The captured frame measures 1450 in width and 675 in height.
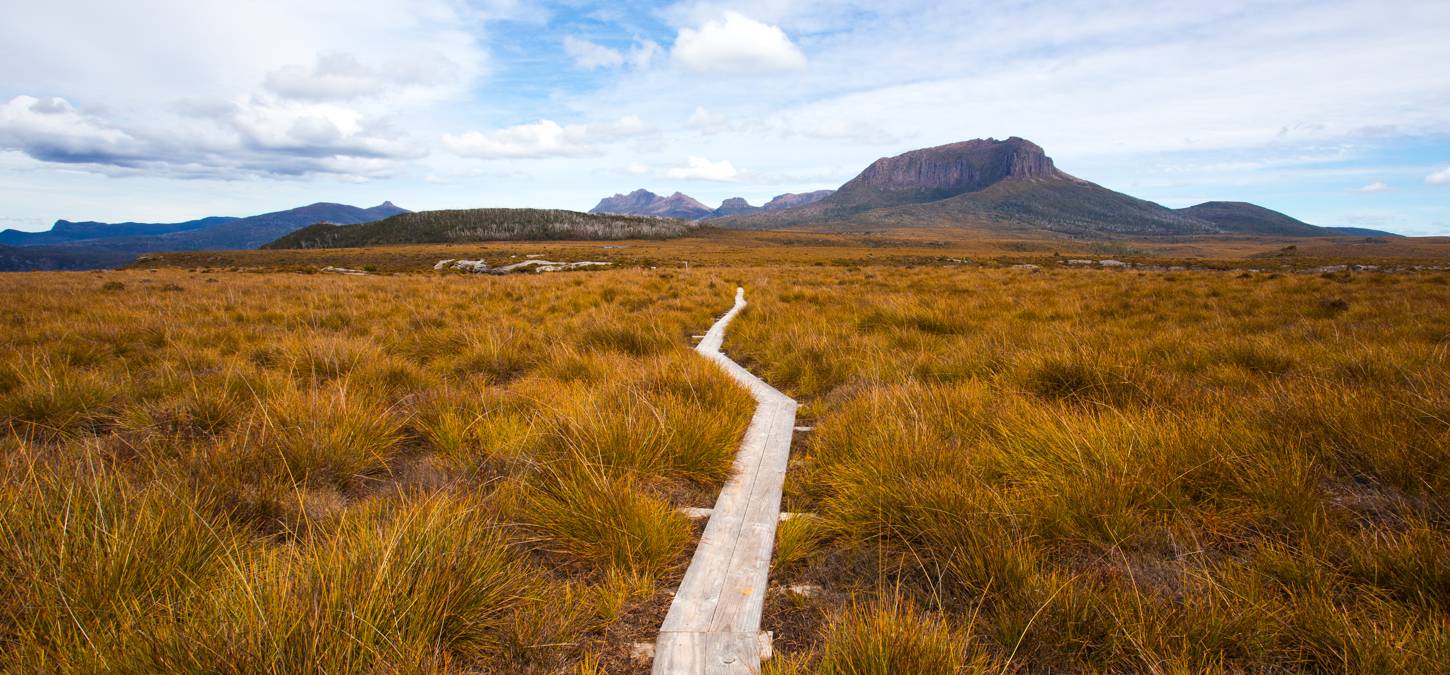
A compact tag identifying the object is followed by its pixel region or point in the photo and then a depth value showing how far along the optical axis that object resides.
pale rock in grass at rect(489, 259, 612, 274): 35.72
